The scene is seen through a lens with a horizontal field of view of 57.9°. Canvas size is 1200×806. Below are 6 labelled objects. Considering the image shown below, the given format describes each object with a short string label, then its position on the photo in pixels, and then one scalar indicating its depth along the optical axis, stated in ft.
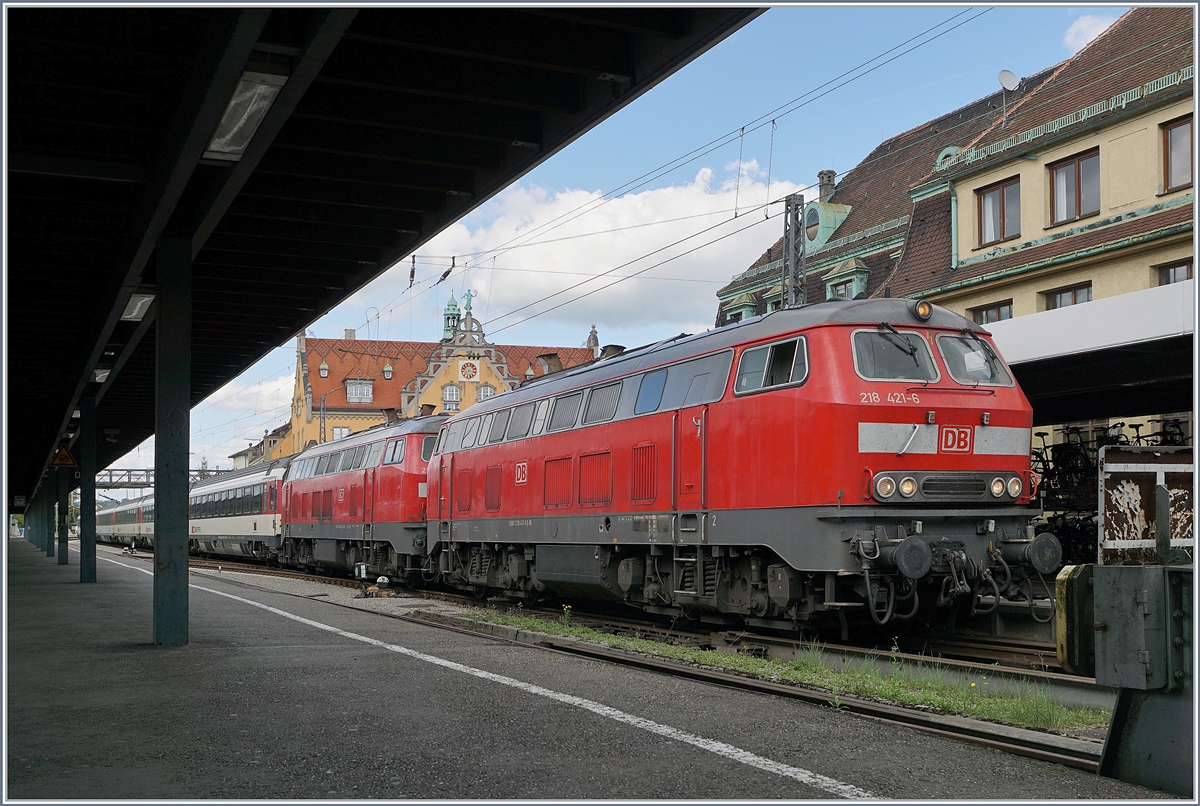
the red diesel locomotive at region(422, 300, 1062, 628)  34.19
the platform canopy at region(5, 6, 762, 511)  26.81
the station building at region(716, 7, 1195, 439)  54.60
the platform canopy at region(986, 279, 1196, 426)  41.70
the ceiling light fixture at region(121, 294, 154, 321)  48.42
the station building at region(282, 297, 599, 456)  269.85
